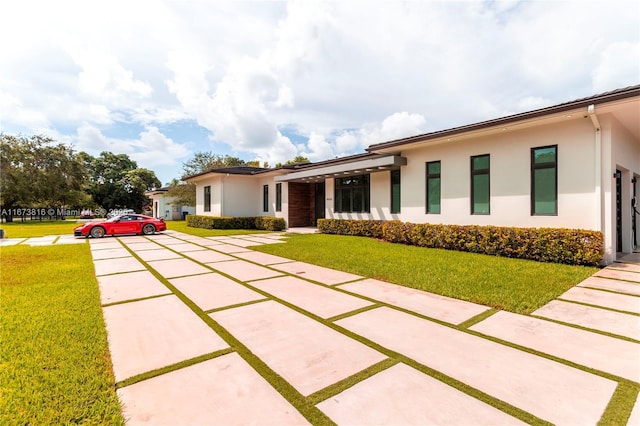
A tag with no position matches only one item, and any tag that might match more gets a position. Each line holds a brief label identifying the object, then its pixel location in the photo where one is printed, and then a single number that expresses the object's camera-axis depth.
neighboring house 33.59
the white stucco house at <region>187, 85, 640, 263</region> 6.77
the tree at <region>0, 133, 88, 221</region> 26.66
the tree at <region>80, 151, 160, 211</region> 41.69
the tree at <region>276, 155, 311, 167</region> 50.19
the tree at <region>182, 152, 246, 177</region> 30.53
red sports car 13.55
